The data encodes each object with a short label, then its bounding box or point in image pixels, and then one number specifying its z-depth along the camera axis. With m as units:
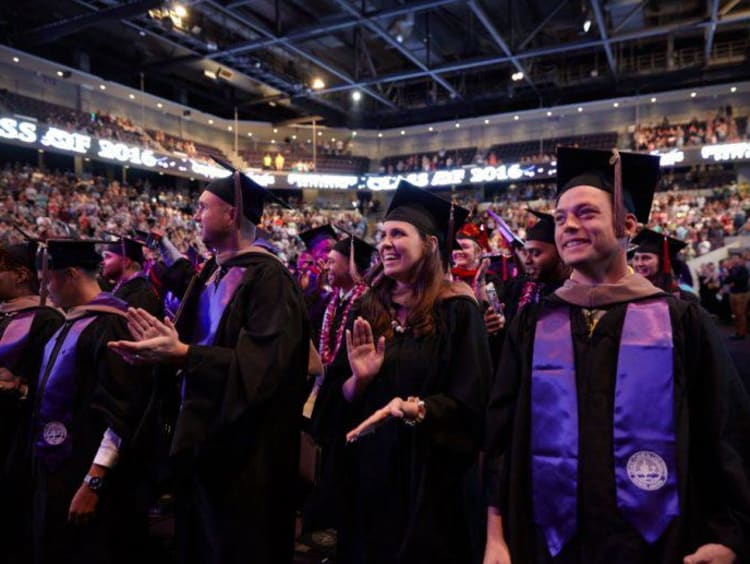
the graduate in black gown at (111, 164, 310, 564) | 2.13
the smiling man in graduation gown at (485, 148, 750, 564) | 1.52
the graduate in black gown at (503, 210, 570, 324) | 3.90
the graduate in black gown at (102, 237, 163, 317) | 3.93
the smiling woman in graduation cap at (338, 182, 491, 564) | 2.12
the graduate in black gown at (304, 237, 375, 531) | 2.31
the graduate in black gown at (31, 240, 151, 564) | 2.68
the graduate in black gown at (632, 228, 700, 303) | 4.62
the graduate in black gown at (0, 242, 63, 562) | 3.17
